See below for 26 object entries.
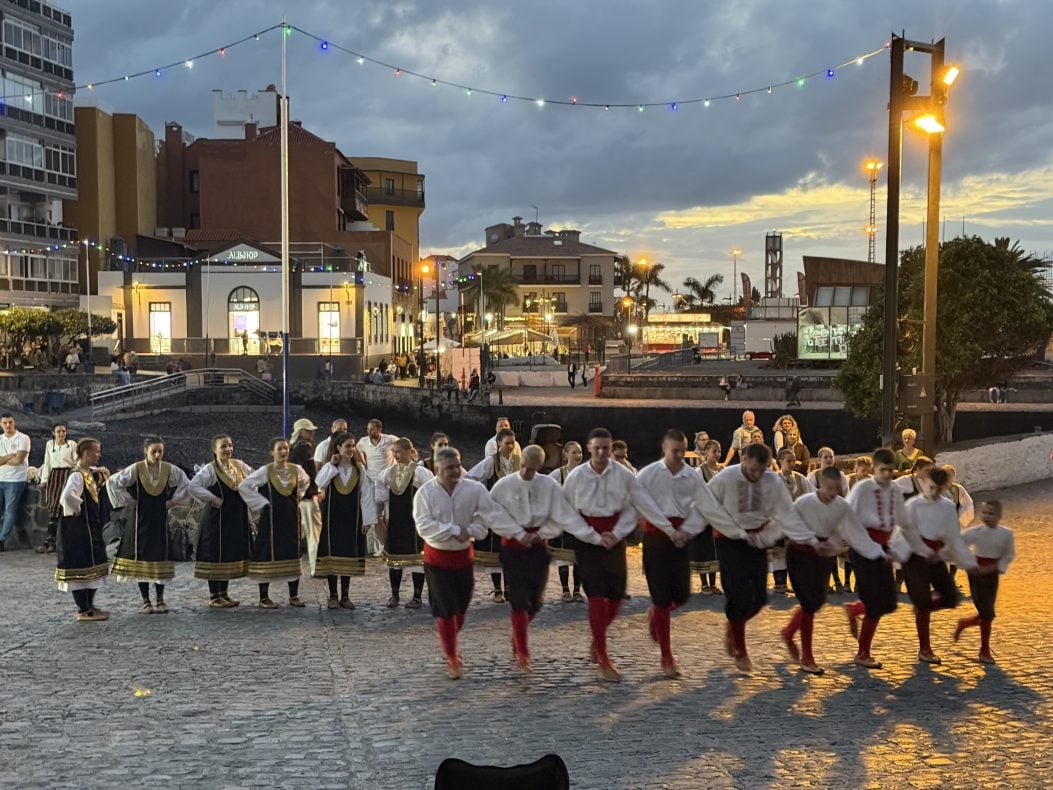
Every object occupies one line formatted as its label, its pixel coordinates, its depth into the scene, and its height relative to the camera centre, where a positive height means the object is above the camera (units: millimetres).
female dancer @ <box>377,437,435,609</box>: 11406 -1862
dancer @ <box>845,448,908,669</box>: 8727 -1670
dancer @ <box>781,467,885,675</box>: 8617 -1637
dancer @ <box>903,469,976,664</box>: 8938 -1700
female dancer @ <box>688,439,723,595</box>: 12203 -2301
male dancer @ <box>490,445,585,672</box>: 8656 -1425
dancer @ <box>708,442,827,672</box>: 8539 -1464
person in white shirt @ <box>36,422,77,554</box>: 14047 -1582
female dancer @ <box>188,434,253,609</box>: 10945 -1845
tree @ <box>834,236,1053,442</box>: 24594 +783
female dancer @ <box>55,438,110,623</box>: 10414 -1910
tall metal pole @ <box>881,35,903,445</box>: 13836 +1374
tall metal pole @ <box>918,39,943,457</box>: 14188 +1265
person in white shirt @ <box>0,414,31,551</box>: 14812 -1702
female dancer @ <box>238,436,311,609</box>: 11055 -1800
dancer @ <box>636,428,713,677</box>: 8523 -1492
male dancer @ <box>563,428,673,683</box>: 8594 -1368
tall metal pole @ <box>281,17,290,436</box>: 23062 +2032
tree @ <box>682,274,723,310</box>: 127938 +6802
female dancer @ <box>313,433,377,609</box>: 11203 -1792
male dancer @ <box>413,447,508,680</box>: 8531 -1430
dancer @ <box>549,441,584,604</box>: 11492 -2260
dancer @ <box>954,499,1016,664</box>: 8898 -1759
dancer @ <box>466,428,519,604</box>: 11727 -1383
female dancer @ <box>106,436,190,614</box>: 10789 -1791
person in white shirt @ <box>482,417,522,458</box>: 12016 -1129
